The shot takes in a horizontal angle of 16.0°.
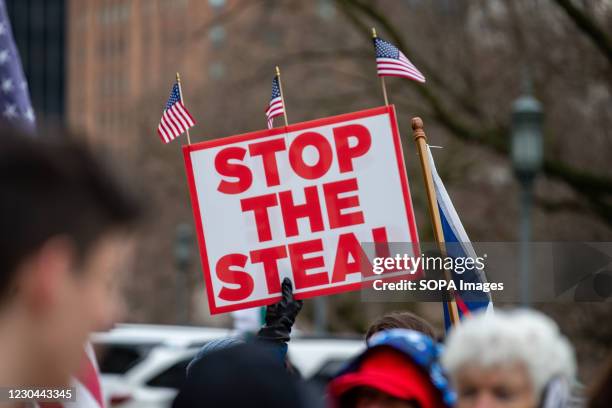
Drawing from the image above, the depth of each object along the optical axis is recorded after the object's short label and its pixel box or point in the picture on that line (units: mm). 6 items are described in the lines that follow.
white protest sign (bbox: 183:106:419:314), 7936
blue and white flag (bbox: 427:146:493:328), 7737
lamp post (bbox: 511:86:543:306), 21858
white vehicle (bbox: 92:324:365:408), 23301
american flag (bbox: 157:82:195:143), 8958
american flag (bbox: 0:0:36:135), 10146
